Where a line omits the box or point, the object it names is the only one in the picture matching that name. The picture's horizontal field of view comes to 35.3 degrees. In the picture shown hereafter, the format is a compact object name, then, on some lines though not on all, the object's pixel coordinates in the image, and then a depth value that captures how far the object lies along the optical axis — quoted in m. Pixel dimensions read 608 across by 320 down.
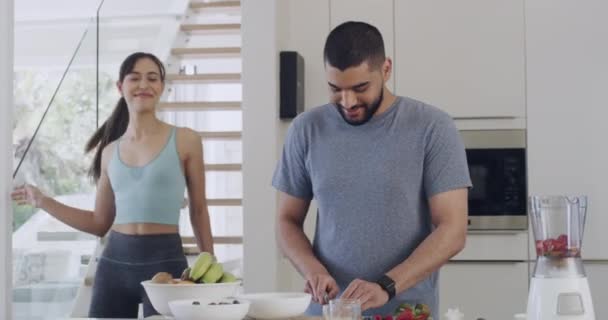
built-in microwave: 4.21
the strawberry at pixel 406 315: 1.98
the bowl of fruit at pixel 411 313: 1.99
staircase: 5.86
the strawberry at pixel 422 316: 2.00
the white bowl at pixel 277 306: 2.14
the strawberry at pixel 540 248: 1.93
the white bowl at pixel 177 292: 2.18
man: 2.48
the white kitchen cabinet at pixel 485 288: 4.13
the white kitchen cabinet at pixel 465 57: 4.23
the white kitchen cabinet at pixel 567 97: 4.17
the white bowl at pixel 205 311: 2.02
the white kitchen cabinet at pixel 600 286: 4.08
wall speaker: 4.16
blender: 1.90
